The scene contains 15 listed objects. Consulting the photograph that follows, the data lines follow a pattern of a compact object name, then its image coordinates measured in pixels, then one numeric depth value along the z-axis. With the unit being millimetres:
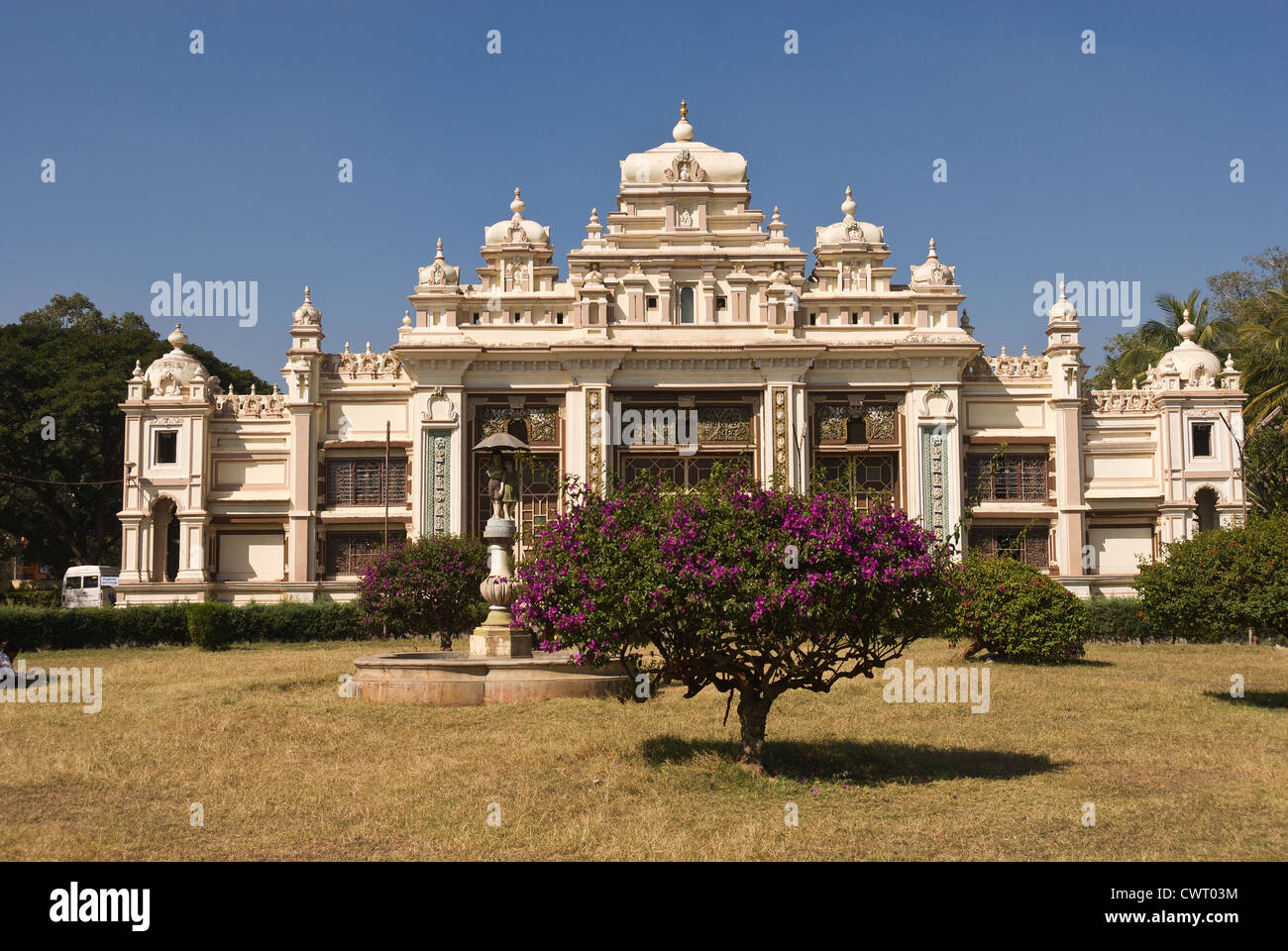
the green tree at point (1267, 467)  48000
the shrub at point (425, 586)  29844
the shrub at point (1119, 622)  35562
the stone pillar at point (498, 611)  22609
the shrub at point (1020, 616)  28078
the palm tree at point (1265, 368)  40531
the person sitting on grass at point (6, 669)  23438
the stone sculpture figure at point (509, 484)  23812
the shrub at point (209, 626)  33906
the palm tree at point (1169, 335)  54875
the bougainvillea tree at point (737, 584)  14367
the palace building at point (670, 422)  42344
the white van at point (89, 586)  45062
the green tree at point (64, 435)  52156
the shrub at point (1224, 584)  21094
